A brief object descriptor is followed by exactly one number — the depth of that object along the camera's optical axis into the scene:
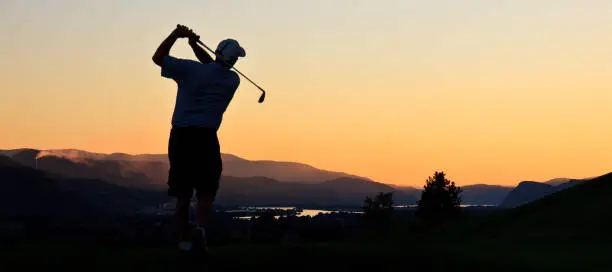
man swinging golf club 11.09
